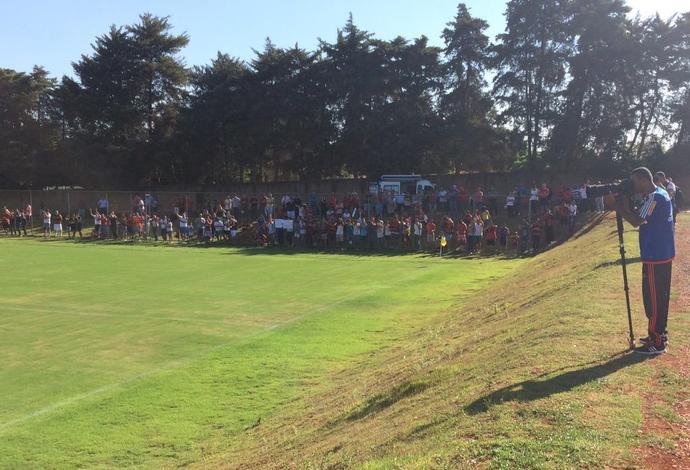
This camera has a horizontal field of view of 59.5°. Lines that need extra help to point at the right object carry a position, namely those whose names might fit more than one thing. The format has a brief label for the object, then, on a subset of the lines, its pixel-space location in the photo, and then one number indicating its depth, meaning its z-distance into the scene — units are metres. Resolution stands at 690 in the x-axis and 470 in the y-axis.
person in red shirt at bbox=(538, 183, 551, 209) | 31.60
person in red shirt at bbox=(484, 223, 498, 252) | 29.06
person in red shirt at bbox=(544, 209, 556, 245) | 29.08
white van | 38.69
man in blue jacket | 6.54
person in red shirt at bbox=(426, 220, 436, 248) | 30.88
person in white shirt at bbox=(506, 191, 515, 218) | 33.25
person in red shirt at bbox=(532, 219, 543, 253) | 28.31
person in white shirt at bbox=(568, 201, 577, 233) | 29.30
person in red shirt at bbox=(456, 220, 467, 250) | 29.55
